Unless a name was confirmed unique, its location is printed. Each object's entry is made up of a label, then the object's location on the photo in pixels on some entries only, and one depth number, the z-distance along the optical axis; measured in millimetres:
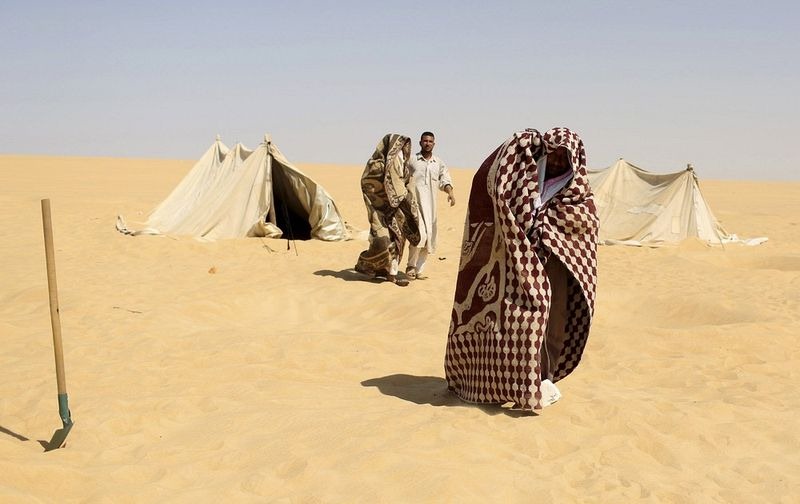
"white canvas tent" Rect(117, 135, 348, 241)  12664
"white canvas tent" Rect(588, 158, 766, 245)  14477
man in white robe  8992
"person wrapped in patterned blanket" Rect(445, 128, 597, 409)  4234
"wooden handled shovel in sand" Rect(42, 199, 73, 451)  4023
